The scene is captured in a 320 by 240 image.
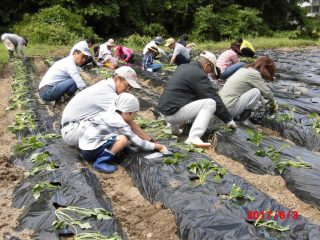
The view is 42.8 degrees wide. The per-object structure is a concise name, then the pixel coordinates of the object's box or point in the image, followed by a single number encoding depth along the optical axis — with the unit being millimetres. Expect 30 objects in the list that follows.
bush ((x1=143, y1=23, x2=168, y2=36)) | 24772
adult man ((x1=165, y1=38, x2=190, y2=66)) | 11484
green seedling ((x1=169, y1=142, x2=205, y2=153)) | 4950
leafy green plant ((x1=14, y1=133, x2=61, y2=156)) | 5106
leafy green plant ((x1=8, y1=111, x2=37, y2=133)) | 6242
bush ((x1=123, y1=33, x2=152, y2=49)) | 21000
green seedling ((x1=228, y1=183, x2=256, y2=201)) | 3578
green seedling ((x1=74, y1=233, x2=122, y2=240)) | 2955
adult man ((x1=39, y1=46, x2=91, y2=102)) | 7336
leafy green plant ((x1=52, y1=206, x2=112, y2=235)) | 3156
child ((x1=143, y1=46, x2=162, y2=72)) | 12250
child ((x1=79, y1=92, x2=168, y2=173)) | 4566
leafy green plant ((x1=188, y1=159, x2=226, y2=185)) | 4133
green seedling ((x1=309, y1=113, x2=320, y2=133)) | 5796
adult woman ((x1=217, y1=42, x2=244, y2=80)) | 8906
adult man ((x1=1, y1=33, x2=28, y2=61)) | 14906
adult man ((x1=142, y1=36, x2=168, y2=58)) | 12248
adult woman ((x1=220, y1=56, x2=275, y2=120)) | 6234
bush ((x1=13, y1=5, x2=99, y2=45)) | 19625
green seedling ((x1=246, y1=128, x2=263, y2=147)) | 5137
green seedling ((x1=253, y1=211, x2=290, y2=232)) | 3093
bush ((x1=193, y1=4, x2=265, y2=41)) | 24969
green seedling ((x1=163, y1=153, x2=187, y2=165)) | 4445
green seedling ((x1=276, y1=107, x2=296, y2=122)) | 6355
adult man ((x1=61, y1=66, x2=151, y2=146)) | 4715
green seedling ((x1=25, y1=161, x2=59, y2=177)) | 4348
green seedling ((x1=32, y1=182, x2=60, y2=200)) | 3789
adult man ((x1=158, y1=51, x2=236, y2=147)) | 5395
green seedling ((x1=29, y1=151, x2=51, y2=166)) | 4602
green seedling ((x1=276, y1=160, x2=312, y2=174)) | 4379
